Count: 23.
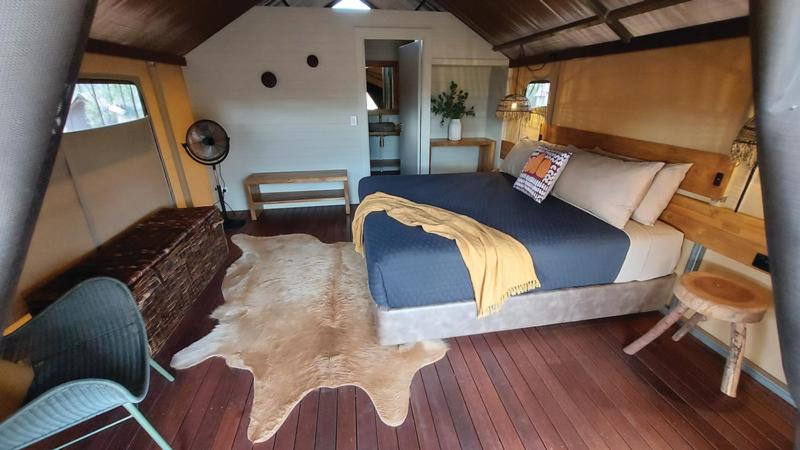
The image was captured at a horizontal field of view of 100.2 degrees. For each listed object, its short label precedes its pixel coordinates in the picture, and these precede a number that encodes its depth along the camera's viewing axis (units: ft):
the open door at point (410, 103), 13.60
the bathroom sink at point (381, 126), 18.35
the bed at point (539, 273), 5.87
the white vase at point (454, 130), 15.46
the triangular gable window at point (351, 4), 13.46
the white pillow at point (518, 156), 10.38
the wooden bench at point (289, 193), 12.87
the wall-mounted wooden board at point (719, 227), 5.65
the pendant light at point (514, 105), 11.37
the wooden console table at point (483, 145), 15.38
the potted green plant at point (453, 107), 15.52
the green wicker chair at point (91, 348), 3.60
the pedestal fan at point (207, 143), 10.52
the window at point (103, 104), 7.00
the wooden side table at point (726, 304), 5.02
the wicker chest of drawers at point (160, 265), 6.01
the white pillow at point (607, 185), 6.84
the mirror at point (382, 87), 17.68
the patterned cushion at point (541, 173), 8.26
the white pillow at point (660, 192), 6.77
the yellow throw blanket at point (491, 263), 5.87
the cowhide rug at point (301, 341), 5.66
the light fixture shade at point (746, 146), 5.49
